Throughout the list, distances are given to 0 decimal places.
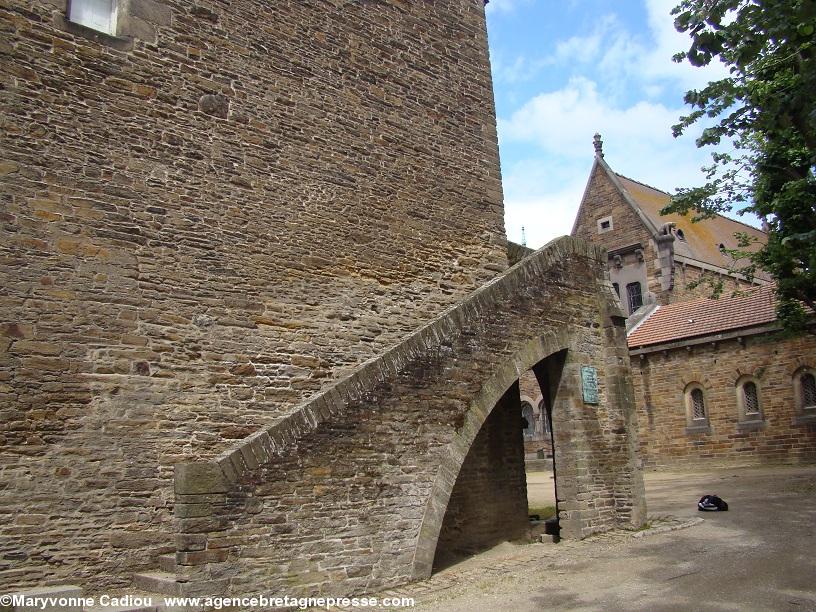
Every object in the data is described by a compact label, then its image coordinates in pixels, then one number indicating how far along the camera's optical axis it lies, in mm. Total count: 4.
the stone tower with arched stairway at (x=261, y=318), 7172
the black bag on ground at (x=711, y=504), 13245
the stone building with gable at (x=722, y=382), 20781
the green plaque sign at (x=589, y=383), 11234
